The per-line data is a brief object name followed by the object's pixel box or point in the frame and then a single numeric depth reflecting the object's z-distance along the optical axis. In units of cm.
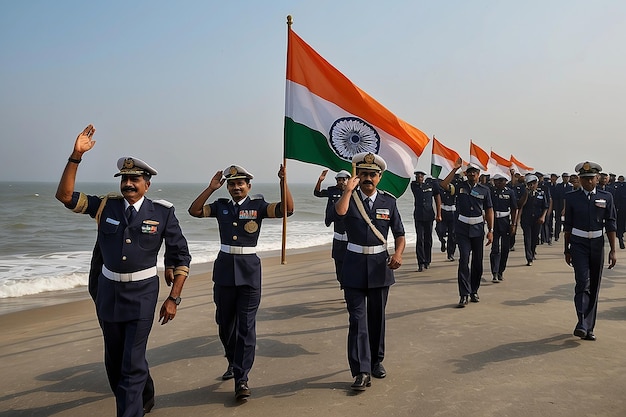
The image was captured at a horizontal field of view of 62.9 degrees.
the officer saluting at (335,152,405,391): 491
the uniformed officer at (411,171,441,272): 1169
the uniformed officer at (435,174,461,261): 1309
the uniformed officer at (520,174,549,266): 1239
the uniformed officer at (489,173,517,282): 1038
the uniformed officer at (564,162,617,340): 612
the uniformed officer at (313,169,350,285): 773
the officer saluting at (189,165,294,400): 490
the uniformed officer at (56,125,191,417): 377
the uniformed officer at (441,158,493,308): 801
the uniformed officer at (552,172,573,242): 1748
